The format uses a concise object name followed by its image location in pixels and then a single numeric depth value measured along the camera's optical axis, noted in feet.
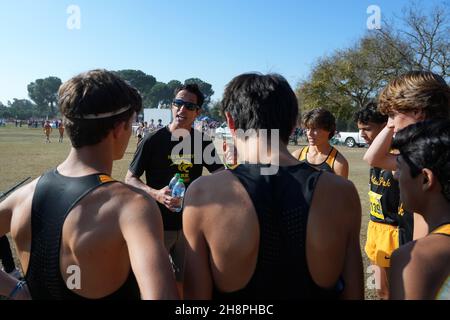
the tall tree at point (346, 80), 109.40
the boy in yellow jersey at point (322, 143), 15.19
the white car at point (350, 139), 118.23
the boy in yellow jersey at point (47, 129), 102.32
